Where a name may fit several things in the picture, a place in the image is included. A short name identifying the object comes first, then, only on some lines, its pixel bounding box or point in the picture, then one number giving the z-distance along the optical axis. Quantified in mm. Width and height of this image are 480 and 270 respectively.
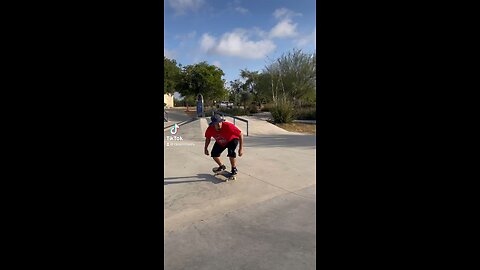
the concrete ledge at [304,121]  18014
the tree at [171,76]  26248
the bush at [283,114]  16656
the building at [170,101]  50344
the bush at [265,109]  28466
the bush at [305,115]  19673
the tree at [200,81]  27438
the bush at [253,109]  27616
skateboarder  4549
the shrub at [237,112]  25328
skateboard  4551
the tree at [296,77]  26906
